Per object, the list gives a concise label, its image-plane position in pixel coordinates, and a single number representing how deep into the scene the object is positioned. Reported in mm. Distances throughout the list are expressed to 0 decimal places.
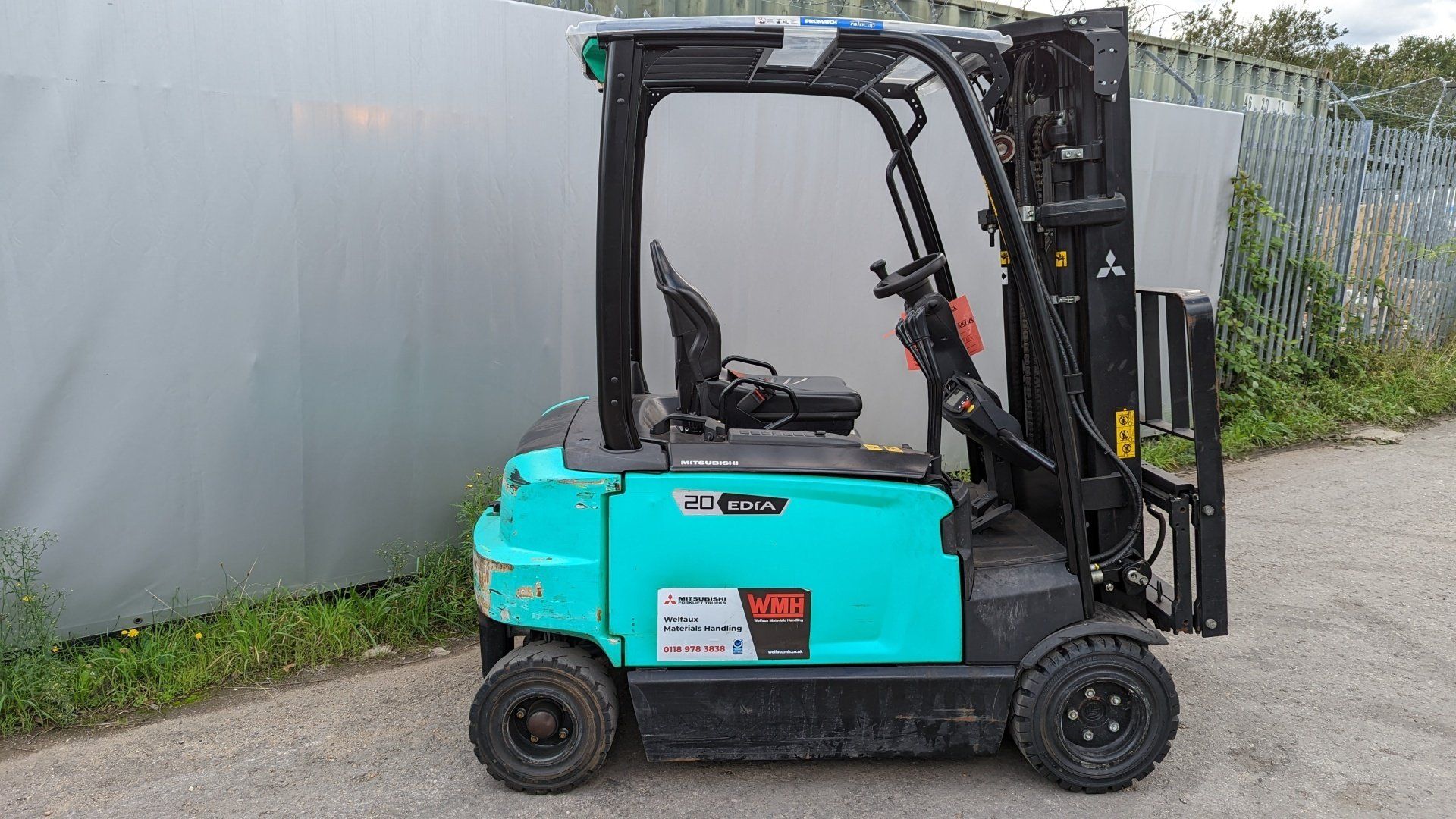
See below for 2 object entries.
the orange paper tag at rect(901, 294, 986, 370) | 3377
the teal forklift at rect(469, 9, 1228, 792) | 2980
